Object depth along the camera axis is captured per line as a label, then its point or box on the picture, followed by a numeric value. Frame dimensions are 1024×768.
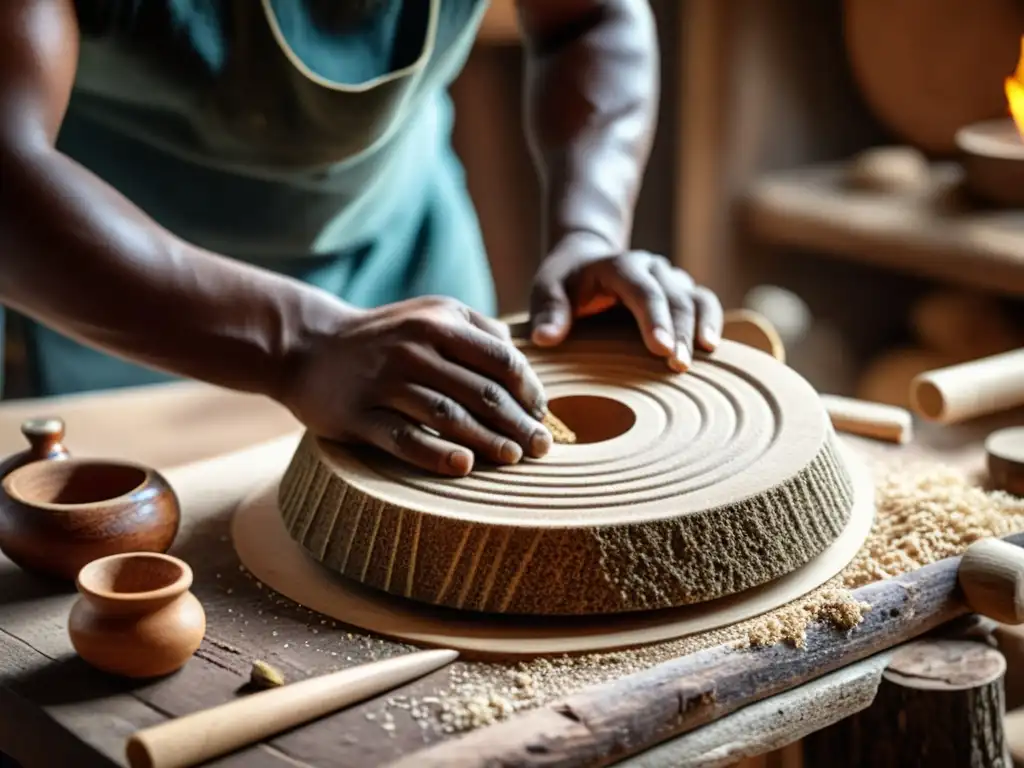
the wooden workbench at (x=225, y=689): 1.11
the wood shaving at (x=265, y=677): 1.17
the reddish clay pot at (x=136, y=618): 1.16
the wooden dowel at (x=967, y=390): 1.66
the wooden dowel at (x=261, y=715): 1.05
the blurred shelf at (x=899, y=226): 2.66
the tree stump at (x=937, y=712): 1.39
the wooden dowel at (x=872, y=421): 1.72
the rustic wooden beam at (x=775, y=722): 1.14
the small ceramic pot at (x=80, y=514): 1.32
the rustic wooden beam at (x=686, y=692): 1.04
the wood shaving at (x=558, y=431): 1.45
